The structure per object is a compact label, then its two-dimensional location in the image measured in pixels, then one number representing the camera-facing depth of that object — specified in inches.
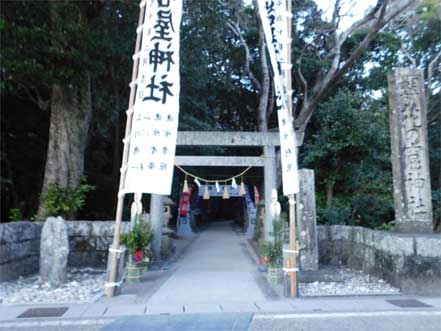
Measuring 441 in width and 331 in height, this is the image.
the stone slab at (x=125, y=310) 249.3
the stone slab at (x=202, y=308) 252.6
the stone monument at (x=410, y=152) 338.3
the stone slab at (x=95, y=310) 247.2
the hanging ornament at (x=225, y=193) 770.5
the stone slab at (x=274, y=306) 255.0
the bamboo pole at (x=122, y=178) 293.0
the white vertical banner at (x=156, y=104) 310.3
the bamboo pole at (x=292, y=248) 291.9
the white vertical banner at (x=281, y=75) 305.4
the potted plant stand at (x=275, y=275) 339.0
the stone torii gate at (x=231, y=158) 467.8
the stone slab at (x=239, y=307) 254.1
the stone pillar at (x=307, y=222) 404.8
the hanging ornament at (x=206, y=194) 714.2
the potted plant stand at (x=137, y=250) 354.6
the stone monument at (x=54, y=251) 341.4
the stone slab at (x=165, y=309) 251.8
